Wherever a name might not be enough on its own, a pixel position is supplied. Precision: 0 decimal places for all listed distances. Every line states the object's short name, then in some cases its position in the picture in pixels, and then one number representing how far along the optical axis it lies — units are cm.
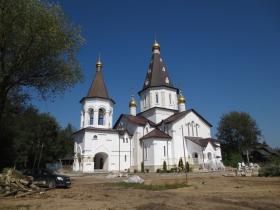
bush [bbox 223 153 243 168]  4106
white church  3638
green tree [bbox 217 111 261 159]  5369
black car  1692
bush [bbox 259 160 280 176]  2180
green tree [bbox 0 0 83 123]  1529
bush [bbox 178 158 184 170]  3565
